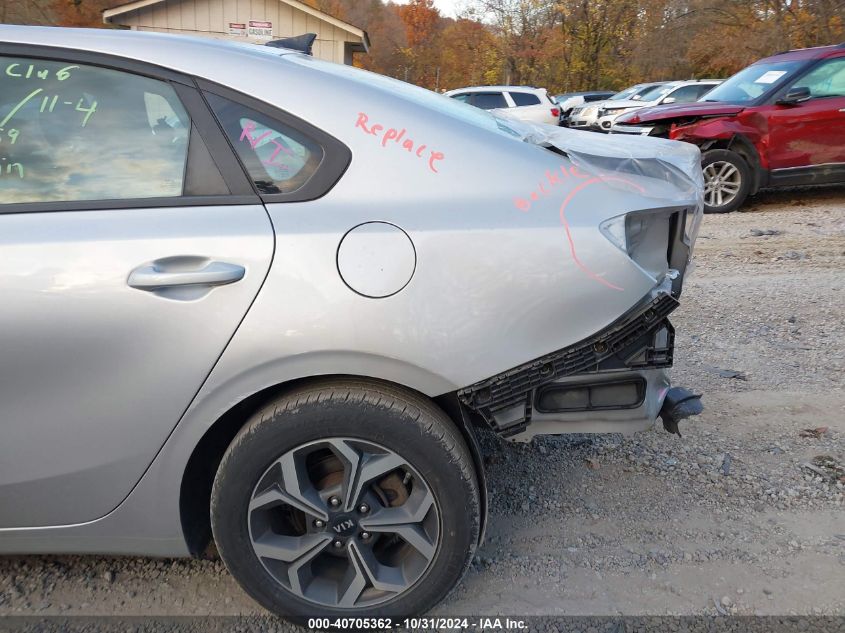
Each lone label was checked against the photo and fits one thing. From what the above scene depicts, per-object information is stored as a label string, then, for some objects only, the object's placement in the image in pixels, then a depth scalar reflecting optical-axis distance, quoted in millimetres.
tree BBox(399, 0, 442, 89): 47062
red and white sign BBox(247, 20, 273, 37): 17438
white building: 17172
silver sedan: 1898
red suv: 7926
